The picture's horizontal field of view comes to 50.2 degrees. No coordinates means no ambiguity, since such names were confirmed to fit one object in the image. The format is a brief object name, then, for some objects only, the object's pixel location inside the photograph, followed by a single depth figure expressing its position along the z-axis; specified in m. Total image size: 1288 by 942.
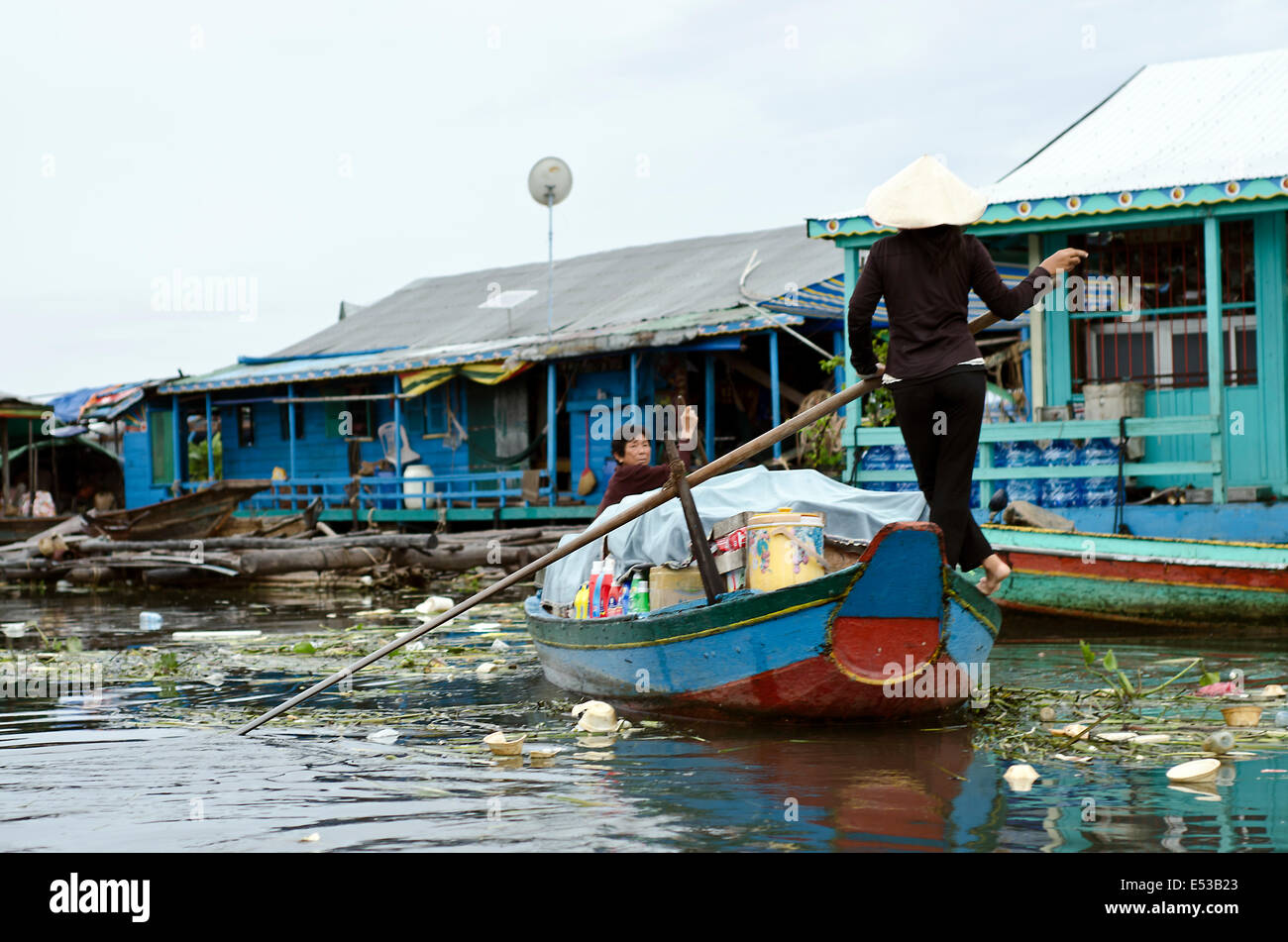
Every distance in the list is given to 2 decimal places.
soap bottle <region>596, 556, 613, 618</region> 8.03
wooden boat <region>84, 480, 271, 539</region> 19.81
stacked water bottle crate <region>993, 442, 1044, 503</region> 12.12
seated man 9.05
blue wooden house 19.12
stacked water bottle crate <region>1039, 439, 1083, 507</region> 11.90
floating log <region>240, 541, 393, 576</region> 17.20
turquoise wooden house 11.12
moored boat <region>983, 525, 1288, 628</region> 9.95
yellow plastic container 6.69
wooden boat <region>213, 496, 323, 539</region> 20.69
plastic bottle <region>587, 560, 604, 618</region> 8.11
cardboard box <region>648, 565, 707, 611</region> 7.46
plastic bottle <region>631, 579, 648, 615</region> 7.57
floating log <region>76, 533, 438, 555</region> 17.59
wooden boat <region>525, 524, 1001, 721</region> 6.11
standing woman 5.85
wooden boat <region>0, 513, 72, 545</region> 23.27
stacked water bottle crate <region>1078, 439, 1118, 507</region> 11.70
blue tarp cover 7.69
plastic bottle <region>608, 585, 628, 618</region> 7.93
